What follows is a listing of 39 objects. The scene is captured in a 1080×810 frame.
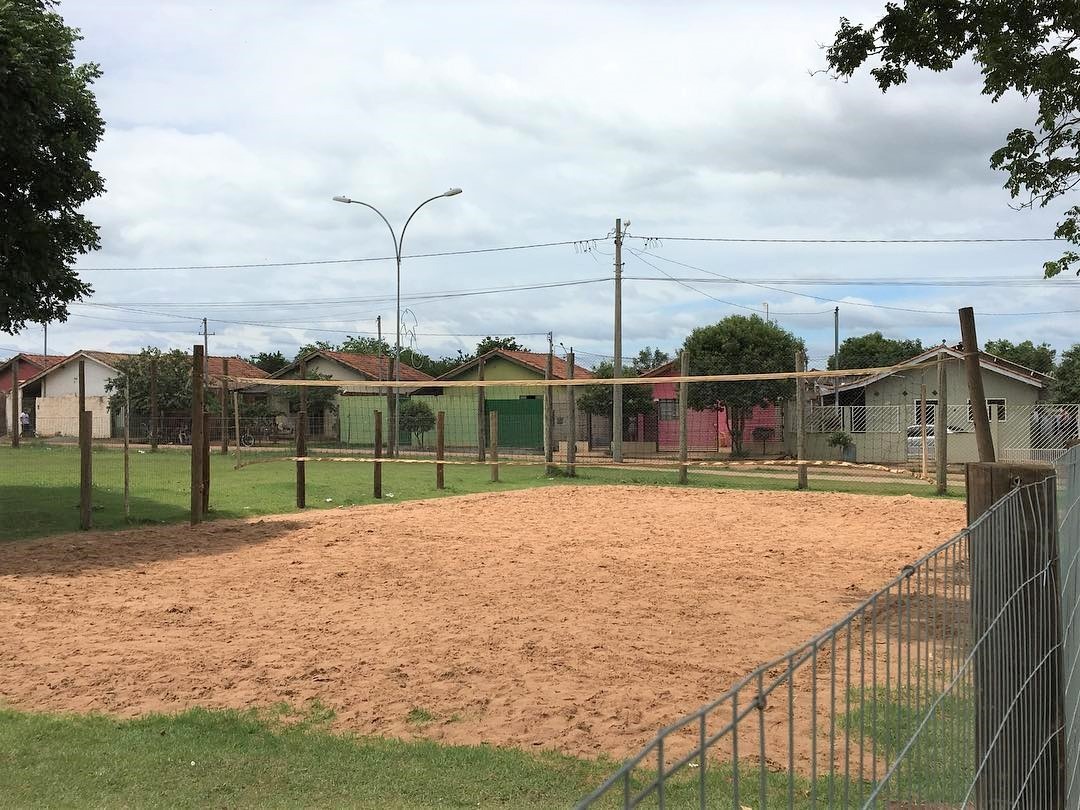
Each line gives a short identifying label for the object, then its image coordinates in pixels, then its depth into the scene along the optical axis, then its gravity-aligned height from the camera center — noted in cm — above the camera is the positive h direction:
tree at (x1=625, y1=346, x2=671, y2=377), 3944 +274
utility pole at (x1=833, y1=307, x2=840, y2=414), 5147 +485
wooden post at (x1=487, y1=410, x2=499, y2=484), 1964 -19
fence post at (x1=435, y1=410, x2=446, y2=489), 1809 -48
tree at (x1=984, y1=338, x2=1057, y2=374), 5975 +409
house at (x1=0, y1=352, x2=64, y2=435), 5517 +345
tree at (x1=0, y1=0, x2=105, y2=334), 1123 +330
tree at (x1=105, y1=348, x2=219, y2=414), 3575 +161
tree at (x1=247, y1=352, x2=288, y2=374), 6438 +416
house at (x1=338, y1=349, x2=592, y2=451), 3078 +51
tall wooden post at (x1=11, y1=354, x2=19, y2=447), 2692 +26
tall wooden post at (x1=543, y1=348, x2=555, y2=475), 2105 -5
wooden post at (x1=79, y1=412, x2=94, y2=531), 1215 -52
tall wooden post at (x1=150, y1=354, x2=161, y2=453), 2625 +7
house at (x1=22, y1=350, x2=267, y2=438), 4010 +188
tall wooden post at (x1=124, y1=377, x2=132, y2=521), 1316 -95
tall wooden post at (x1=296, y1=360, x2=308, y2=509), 1509 -64
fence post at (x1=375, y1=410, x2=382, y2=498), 1611 -43
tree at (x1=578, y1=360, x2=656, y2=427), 2977 +63
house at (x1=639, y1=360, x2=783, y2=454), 2955 -19
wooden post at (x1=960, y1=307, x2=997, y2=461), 789 +28
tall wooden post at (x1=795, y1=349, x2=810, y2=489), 1852 +4
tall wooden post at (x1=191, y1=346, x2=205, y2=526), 1298 -9
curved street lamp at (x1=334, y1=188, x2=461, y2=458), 2392 +276
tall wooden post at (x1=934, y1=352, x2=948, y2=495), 1633 -31
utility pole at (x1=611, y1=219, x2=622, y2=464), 2294 +70
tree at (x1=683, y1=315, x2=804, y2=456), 3198 +235
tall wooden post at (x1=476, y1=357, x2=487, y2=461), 2414 -11
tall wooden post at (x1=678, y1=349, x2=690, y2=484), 1971 -4
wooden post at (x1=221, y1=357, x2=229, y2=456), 1669 +4
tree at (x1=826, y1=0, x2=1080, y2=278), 869 +337
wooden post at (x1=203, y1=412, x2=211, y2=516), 1331 -49
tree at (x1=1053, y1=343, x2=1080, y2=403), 3066 +119
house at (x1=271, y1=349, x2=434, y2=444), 3344 +237
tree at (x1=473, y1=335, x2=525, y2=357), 6309 +524
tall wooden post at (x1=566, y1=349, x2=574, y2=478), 2131 +3
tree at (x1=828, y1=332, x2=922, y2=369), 6634 +483
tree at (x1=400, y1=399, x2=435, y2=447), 3029 +17
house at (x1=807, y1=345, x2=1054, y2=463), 2467 +11
